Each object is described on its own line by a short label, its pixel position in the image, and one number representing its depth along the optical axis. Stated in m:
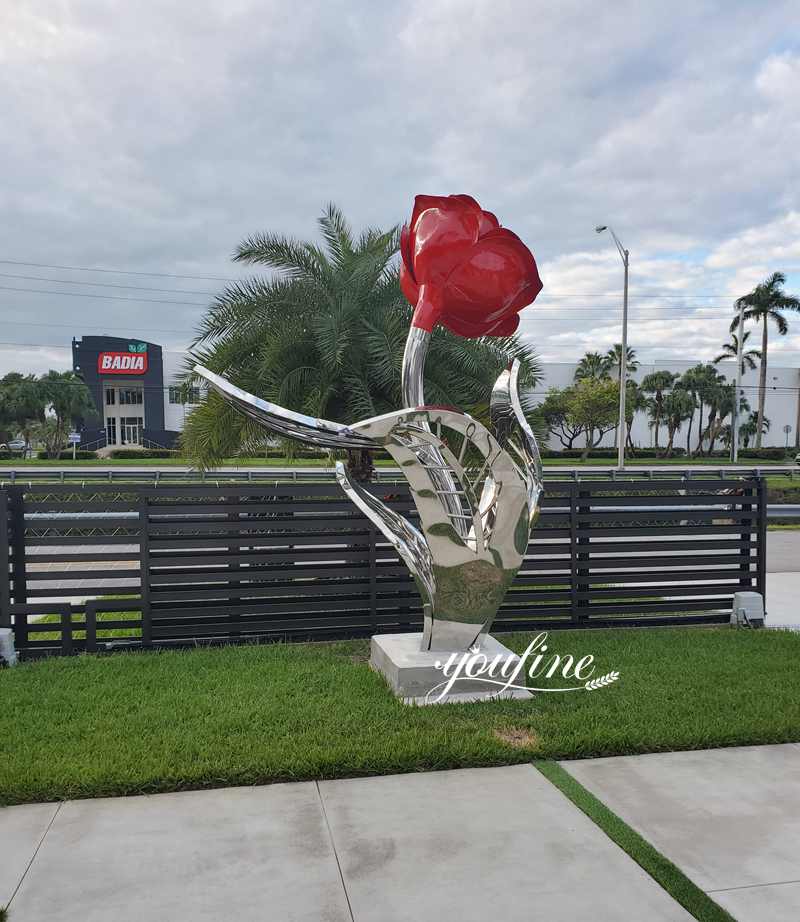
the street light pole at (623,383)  23.22
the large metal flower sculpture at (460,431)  4.87
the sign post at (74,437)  40.75
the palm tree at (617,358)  51.34
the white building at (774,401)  52.62
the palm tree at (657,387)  50.44
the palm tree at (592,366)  50.19
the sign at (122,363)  49.56
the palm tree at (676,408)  49.78
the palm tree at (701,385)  50.78
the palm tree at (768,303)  47.19
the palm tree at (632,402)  46.97
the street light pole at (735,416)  37.14
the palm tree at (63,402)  45.53
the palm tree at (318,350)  8.18
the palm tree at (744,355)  54.34
